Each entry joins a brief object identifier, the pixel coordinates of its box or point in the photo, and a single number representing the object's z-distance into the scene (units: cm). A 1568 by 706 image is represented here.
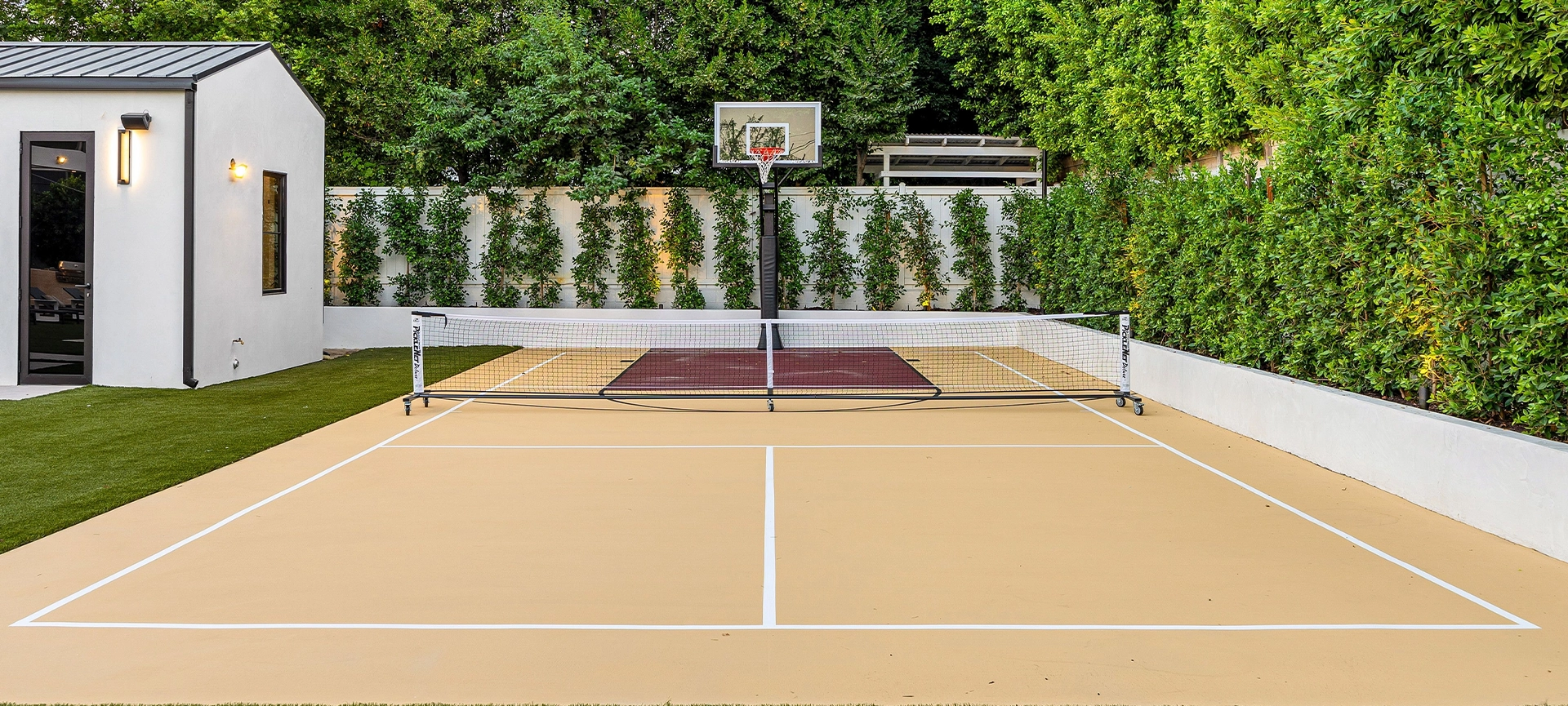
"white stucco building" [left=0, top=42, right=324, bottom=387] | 1073
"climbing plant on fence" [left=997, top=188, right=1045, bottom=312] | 1781
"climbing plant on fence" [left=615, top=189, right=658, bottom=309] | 1783
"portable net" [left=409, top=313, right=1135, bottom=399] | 1149
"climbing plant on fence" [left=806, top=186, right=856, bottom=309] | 1795
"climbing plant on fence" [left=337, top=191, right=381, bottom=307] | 1755
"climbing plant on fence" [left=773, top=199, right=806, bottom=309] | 1797
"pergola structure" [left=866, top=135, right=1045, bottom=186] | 2081
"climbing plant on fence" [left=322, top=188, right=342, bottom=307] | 1762
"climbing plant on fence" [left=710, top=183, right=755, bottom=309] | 1788
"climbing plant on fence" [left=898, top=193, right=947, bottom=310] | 1800
